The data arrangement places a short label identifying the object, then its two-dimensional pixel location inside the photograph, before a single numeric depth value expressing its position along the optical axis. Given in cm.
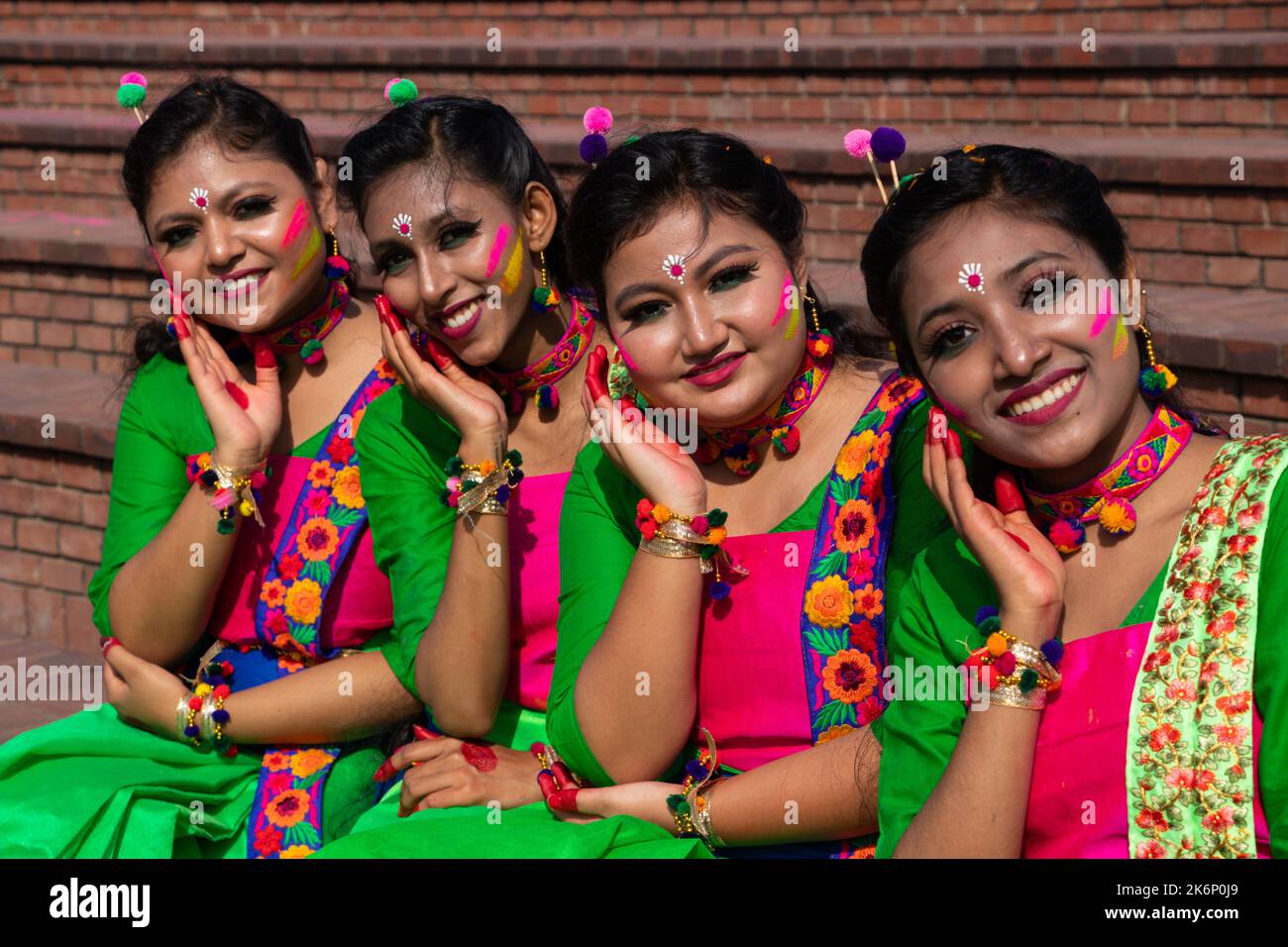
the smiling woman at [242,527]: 428
